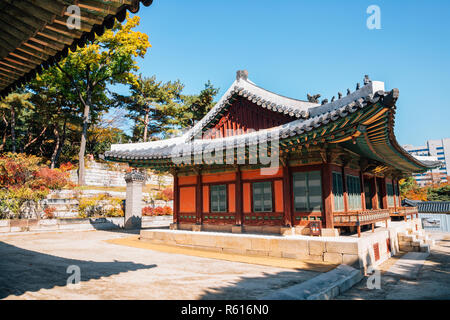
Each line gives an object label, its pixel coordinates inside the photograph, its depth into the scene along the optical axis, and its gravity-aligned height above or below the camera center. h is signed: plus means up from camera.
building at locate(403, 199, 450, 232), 28.14 -2.33
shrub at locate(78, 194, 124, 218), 21.02 -0.71
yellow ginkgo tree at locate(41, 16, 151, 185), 27.44 +13.00
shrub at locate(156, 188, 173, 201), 27.94 +0.16
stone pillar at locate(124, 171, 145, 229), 20.89 -0.14
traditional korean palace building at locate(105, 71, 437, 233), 9.23 +1.52
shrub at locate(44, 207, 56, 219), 18.80 -0.92
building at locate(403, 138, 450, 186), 119.69 +19.52
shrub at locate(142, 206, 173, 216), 24.33 -1.26
